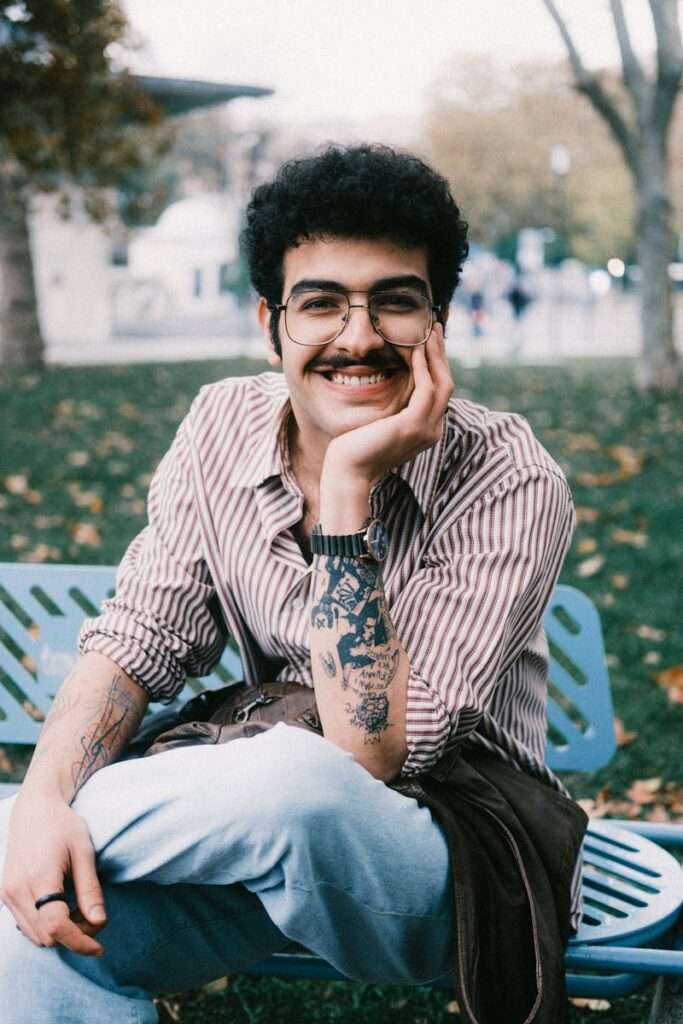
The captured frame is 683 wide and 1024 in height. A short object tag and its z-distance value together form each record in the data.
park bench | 2.65
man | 2.20
